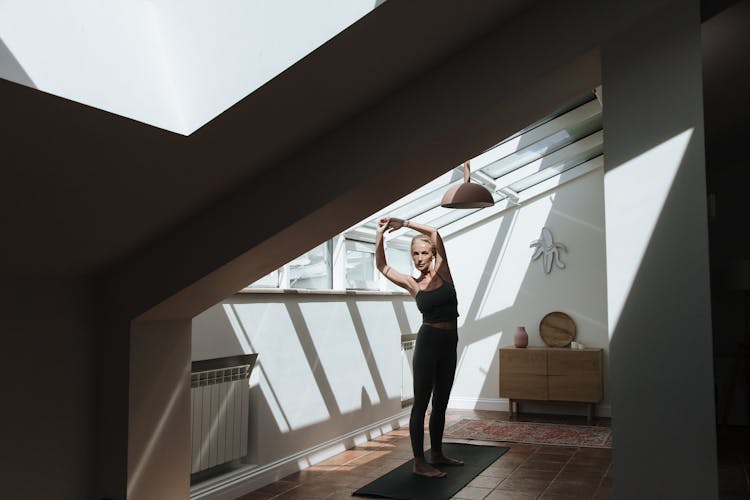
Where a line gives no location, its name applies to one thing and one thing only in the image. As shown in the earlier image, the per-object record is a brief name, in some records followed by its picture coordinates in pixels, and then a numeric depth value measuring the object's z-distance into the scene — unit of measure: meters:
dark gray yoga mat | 4.47
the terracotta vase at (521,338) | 7.72
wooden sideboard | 7.23
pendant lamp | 4.84
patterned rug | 6.23
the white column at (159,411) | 2.99
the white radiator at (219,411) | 4.24
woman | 4.78
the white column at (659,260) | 2.25
